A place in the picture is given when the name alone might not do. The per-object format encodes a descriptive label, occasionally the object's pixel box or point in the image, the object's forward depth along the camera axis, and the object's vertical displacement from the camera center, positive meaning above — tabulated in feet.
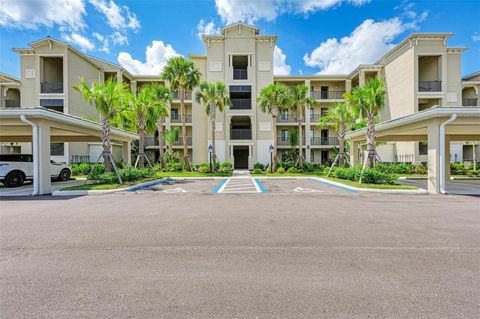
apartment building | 79.30 +26.75
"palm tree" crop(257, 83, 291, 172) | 75.31 +19.61
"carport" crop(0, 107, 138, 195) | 36.22 +6.20
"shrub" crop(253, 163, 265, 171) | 83.20 -2.62
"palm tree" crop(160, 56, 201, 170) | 73.20 +27.41
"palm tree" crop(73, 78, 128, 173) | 44.78 +11.70
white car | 46.29 -1.69
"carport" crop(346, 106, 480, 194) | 36.78 +5.88
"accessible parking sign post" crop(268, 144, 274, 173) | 82.20 +3.34
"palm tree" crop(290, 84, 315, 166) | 80.10 +21.24
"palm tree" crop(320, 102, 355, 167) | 67.36 +11.60
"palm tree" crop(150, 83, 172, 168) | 76.43 +21.67
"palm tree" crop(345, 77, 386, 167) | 45.85 +11.17
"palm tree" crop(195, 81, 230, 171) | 75.51 +20.80
